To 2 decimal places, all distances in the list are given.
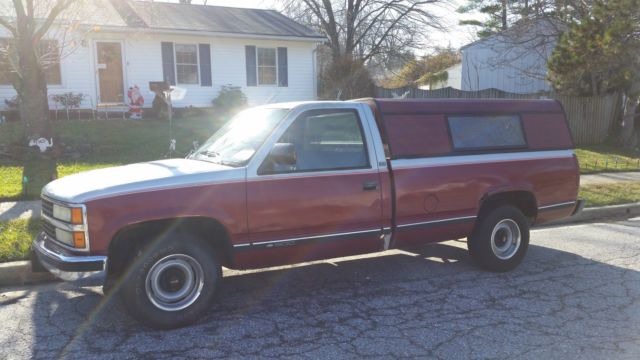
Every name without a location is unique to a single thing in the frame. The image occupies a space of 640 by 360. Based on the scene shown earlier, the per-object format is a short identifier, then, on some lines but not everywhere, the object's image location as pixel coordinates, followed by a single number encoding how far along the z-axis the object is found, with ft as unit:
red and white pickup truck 14.06
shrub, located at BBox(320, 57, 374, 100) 75.10
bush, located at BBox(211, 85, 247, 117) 63.93
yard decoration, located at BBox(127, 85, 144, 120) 58.44
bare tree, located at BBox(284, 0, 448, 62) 95.14
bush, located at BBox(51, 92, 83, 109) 55.42
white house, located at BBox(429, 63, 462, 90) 111.65
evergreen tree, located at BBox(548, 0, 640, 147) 48.57
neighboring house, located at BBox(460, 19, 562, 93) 74.43
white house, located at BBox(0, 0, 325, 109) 57.57
